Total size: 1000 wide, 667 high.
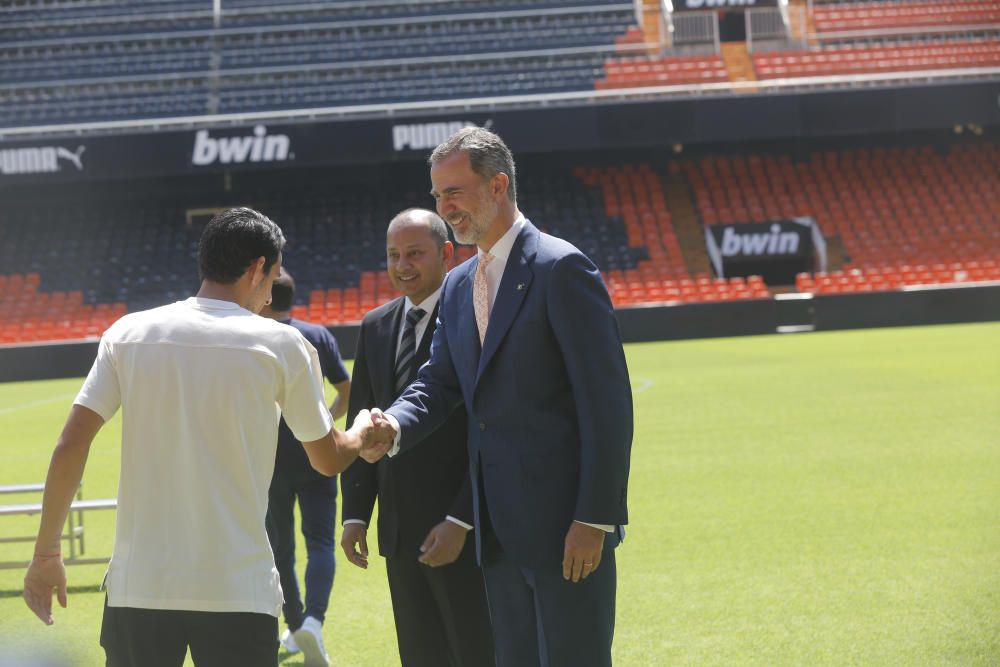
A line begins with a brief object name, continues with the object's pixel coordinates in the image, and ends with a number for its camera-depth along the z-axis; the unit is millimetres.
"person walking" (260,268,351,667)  5114
